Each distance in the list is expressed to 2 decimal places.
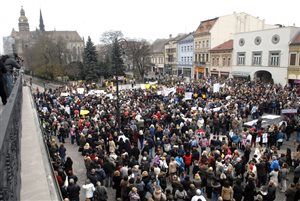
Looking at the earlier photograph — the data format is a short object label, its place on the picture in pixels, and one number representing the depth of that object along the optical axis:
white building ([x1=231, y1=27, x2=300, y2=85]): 38.81
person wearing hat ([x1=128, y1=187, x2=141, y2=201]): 9.52
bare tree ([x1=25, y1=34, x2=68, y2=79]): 60.62
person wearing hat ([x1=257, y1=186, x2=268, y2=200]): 9.88
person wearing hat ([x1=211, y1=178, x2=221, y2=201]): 10.58
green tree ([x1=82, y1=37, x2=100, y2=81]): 55.06
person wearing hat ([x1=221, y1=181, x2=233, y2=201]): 9.66
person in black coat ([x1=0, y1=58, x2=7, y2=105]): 7.62
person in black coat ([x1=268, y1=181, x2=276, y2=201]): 9.79
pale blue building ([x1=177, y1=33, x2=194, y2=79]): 64.56
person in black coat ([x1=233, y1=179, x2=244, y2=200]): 9.96
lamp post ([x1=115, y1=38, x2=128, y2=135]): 17.62
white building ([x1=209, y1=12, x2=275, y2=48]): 53.97
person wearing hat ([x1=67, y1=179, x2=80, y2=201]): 9.48
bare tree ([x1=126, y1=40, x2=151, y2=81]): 66.50
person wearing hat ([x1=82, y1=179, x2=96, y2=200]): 9.95
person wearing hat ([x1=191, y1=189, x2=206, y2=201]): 8.98
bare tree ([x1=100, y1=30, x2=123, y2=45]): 77.62
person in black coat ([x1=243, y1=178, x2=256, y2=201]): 10.04
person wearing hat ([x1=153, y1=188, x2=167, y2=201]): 9.36
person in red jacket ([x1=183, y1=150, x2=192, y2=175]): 13.03
